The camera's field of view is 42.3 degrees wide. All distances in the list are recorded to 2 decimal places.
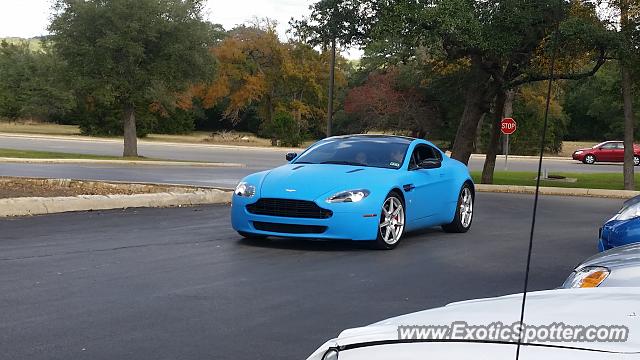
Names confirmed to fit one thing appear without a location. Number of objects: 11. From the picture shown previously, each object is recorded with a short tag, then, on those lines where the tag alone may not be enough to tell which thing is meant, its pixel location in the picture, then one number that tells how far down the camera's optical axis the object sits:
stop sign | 35.62
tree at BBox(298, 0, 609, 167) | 22.06
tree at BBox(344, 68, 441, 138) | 60.81
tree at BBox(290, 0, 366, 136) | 26.70
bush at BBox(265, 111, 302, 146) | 62.00
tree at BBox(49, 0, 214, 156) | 34.19
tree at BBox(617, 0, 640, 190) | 22.47
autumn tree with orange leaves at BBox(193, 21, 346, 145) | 62.56
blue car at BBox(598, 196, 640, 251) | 7.90
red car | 52.69
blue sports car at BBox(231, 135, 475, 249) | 9.62
